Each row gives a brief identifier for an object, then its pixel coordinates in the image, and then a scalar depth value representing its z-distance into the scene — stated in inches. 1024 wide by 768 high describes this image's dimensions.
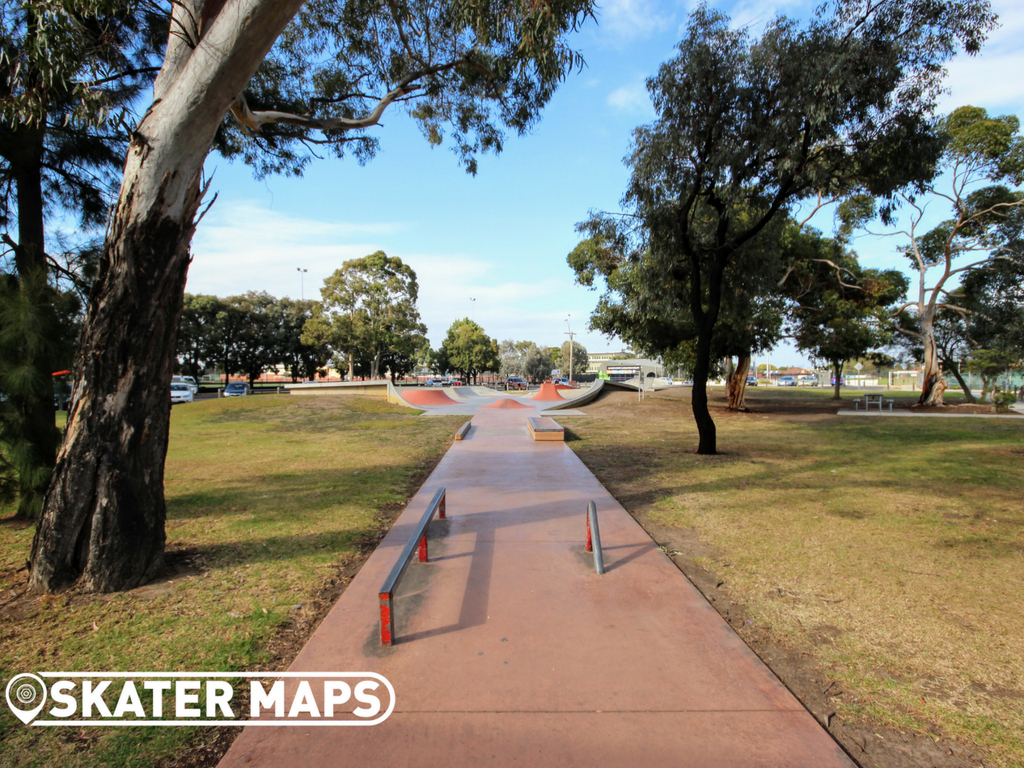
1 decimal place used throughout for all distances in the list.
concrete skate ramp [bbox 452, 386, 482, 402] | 1382.1
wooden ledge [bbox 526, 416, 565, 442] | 544.4
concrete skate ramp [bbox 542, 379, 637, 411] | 1044.5
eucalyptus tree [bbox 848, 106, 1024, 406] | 859.4
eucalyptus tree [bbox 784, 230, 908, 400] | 906.7
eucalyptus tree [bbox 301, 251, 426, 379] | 1707.7
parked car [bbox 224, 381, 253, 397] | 1632.6
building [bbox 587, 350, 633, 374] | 5167.3
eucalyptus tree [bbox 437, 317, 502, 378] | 2780.5
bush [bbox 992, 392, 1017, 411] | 917.8
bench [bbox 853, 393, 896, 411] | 1051.9
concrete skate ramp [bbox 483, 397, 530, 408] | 1041.5
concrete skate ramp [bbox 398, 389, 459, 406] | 1148.3
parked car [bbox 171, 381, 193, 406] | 1273.4
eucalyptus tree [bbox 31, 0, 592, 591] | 166.7
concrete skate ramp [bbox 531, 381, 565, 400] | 1261.0
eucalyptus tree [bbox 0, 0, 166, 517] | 203.0
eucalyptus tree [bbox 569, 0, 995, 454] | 365.1
